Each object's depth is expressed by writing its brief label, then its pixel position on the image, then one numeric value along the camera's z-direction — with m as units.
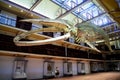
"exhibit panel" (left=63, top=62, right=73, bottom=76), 10.12
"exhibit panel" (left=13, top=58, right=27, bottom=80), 6.82
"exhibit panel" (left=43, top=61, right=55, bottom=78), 8.50
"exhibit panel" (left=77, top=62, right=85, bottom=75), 11.85
